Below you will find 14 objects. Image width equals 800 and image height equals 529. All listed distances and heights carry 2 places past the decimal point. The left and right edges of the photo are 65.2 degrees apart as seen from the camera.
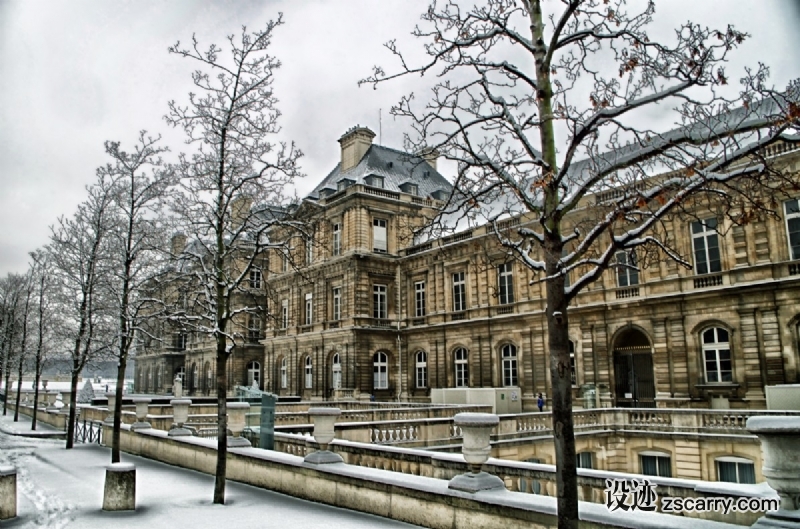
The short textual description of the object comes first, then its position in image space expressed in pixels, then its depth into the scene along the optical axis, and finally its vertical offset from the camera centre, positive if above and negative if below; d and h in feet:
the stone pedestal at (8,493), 30.53 -5.38
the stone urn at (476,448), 27.22 -3.28
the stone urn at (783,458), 18.29 -2.56
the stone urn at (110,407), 73.50 -3.65
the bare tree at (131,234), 55.31 +13.42
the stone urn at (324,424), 41.86 -3.12
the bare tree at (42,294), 87.31 +12.85
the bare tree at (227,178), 39.09 +12.69
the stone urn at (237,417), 53.06 -3.26
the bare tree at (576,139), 19.84 +7.95
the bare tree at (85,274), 61.52 +10.53
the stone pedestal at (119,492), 32.42 -5.70
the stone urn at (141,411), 63.77 -3.17
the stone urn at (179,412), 60.29 -3.08
